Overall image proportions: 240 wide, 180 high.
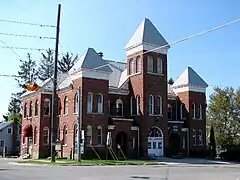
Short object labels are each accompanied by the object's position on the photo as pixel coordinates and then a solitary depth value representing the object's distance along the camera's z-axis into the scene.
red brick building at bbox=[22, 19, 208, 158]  33.14
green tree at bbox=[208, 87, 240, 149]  42.13
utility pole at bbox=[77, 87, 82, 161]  29.02
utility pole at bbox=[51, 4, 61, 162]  26.81
